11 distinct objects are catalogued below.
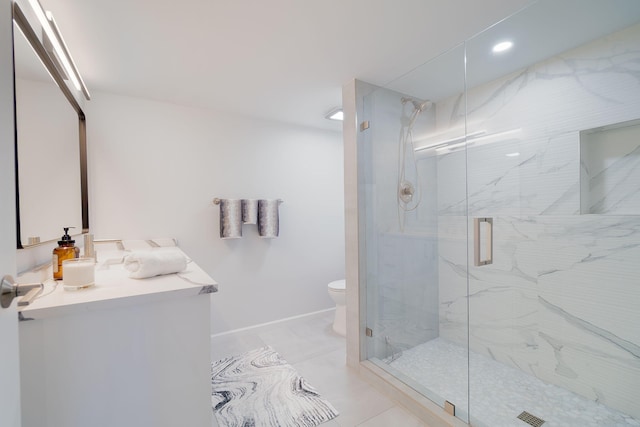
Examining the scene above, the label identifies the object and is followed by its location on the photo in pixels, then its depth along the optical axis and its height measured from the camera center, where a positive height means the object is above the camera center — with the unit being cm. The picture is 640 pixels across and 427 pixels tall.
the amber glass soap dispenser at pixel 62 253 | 125 -18
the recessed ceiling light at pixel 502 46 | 166 +97
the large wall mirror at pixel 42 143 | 111 +35
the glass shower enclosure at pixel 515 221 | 154 -9
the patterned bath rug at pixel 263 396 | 159 -118
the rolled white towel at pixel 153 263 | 126 -23
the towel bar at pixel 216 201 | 256 +10
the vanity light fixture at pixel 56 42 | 122 +87
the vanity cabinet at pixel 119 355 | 91 -51
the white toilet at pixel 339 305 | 264 -92
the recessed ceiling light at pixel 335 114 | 259 +91
